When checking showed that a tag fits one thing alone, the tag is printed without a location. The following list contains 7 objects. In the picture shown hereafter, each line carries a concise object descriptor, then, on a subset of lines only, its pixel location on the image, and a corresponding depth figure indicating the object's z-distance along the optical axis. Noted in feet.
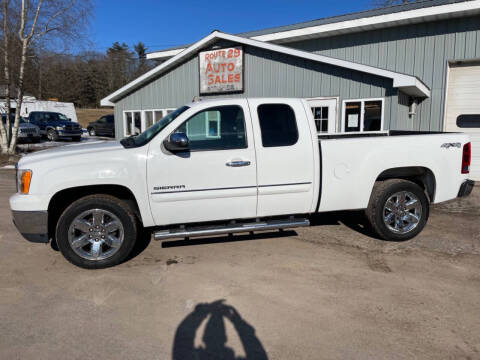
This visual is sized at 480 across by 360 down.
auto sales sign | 42.60
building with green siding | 33.22
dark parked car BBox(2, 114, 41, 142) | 69.78
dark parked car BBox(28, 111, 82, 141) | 79.51
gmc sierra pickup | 13.82
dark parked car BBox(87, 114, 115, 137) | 91.61
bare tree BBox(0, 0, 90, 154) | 48.34
